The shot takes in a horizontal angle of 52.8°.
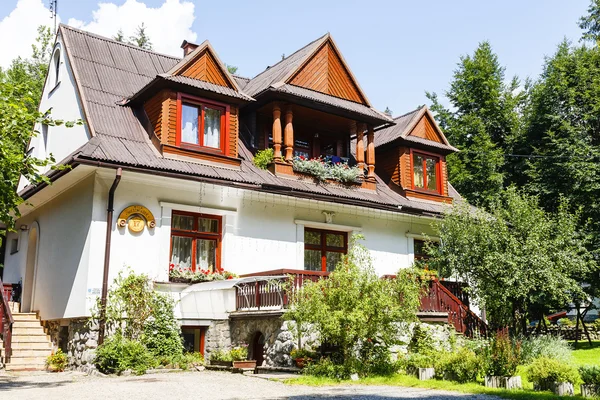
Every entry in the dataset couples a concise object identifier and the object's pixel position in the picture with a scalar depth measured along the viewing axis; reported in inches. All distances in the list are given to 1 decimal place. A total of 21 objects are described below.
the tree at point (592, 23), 1269.7
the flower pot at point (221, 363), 548.1
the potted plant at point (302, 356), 496.1
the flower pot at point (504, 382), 417.7
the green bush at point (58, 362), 583.5
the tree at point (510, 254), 652.7
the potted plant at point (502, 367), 419.5
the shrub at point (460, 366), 430.9
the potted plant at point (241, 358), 528.4
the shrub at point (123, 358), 523.8
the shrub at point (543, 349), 589.6
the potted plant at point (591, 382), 366.3
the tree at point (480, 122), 1189.7
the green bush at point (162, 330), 561.3
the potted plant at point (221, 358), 550.6
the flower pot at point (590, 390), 365.4
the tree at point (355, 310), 469.1
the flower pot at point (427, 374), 458.6
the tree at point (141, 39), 1588.3
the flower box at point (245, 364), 528.1
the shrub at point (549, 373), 386.6
